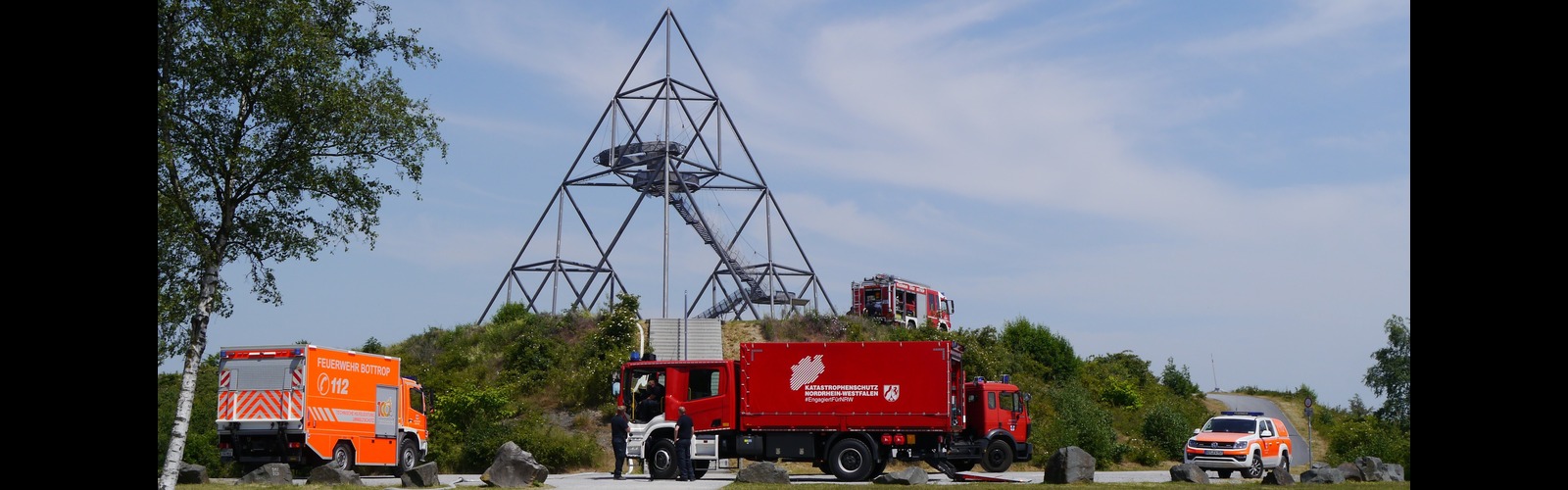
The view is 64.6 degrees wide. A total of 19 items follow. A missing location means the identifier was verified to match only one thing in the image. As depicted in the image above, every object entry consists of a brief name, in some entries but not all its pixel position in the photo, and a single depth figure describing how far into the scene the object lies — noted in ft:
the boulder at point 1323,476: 86.96
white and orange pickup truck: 94.63
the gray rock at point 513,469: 78.54
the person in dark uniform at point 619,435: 87.51
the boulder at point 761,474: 82.53
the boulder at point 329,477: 82.89
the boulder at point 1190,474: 83.51
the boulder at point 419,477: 79.36
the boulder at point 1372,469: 92.63
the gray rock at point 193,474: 83.76
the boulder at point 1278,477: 82.23
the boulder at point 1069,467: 82.94
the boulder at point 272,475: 82.38
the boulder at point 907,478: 80.33
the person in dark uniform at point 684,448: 84.58
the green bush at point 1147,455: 121.49
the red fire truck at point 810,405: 87.76
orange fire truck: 85.61
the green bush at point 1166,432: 125.39
